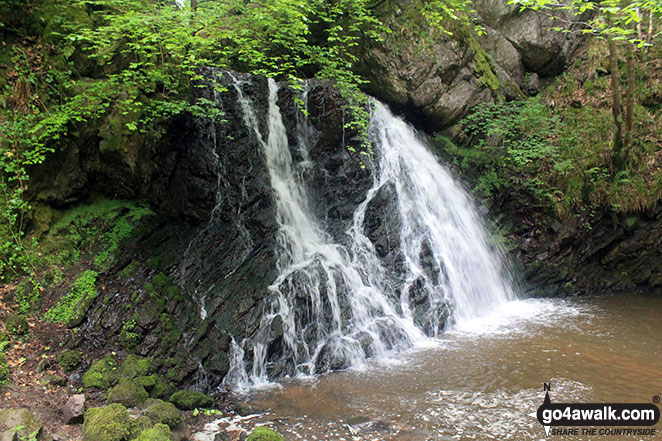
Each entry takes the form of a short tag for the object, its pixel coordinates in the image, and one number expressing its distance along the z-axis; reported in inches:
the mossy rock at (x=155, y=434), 141.0
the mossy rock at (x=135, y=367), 191.5
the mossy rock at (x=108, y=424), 140.6
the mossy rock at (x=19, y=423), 126.2
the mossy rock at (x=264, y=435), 149.1
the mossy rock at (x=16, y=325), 183.0
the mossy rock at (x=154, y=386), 187.8
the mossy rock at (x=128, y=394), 173.8
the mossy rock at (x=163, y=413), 162.9
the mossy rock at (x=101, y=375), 179.8
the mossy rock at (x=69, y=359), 182.7
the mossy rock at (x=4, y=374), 155.7
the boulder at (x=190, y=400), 185.3
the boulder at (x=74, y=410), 152.6
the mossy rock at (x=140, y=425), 147.9
